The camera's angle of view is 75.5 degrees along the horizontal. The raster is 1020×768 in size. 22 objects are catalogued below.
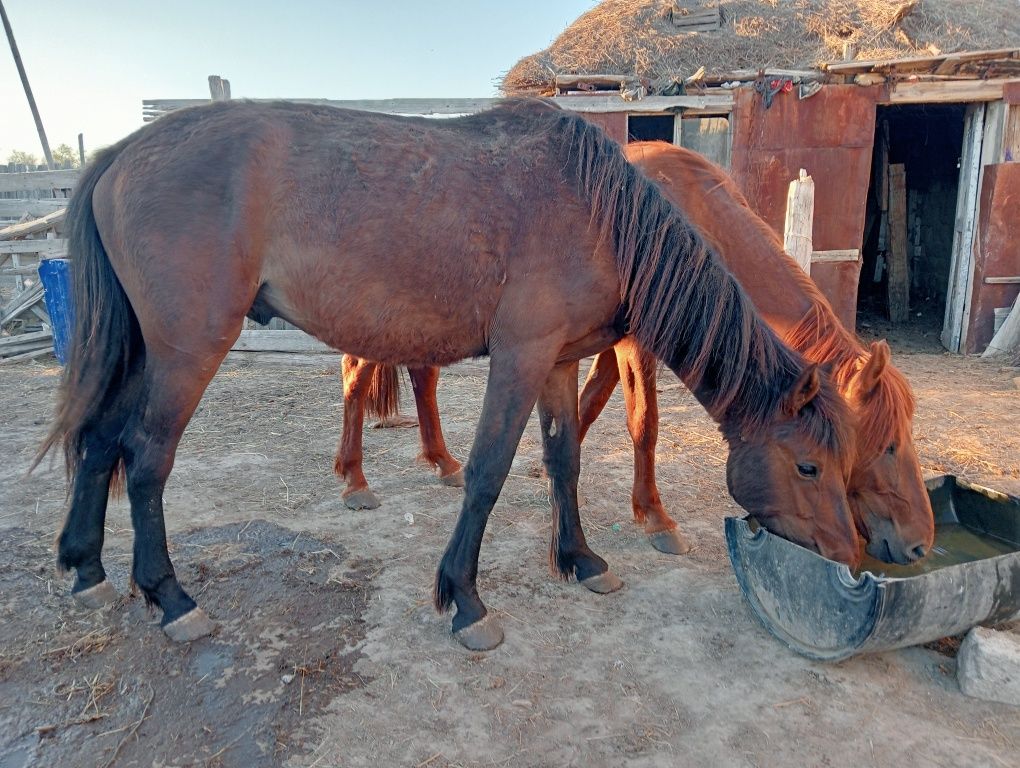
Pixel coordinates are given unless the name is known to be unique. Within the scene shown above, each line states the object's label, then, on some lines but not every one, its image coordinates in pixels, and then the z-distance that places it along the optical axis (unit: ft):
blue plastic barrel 24.59
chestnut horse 8.67
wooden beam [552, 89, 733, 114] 27.89
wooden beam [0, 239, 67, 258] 28.94
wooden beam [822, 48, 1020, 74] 26.68
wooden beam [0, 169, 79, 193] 36.19
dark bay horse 8.31
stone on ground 7.37
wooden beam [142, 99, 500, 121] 25.98
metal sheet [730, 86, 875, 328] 27.71
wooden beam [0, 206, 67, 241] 29.25
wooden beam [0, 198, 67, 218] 35.01
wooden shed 27.63
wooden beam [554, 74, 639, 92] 28.32
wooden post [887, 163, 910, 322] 38.11
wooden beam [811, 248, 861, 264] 28.68
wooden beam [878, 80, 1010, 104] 27.48
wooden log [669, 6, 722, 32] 32.38
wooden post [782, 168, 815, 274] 21.58
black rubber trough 7.17
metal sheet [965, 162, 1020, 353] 27.99
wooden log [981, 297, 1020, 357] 27.12
